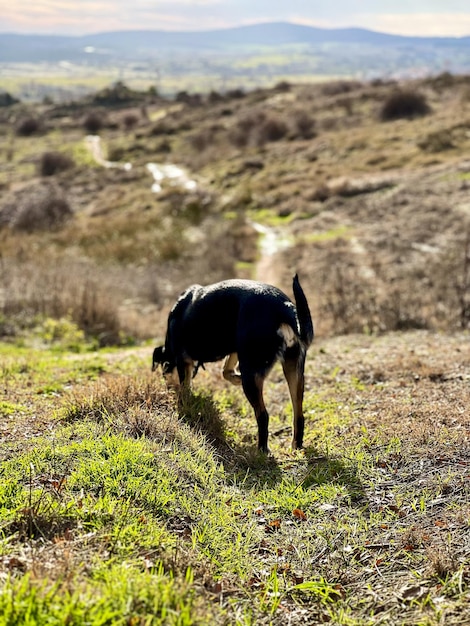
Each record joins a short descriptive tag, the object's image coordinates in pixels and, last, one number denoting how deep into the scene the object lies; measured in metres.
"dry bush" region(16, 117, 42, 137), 74.44
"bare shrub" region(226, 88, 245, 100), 79.85
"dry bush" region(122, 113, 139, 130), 71.93
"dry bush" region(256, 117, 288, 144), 50.13
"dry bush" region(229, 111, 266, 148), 51.09
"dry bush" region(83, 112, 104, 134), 73.00
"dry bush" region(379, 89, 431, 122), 48.31
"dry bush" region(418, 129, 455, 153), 34.39
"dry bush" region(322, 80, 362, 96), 68.31
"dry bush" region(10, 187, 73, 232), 32.38
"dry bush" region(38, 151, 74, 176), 52.25
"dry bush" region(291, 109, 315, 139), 48.84
